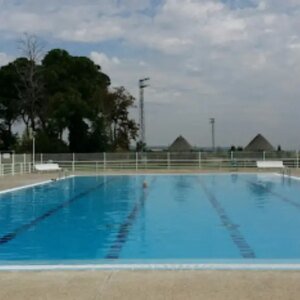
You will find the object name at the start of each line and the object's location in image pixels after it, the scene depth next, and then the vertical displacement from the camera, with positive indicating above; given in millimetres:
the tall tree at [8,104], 37288 +4470
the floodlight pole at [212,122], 46182 +3187
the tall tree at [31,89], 34588 +5400
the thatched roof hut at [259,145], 38622 +456
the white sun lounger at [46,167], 22269 -811
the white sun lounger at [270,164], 22454 -808
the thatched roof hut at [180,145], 41355 +575
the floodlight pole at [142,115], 36107 +3200
